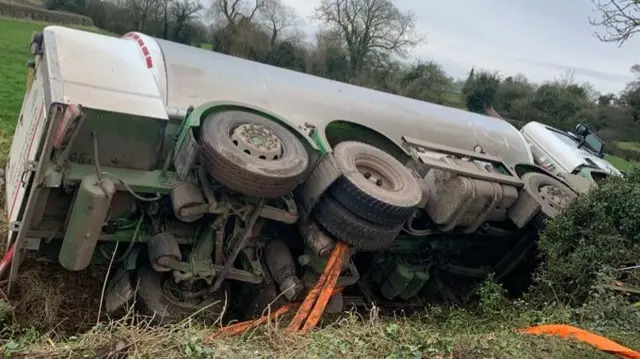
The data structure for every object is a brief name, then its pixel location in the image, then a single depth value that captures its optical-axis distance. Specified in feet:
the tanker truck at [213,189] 12.92
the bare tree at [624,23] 31.86
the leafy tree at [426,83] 91.40
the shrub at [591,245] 16.08
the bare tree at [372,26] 113.60
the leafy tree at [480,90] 96.94
